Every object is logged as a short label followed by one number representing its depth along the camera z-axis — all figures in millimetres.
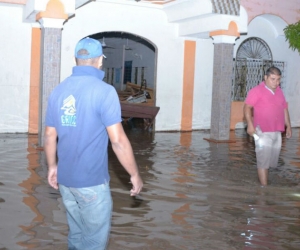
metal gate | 11761
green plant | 11446
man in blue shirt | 2420
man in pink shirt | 5067
